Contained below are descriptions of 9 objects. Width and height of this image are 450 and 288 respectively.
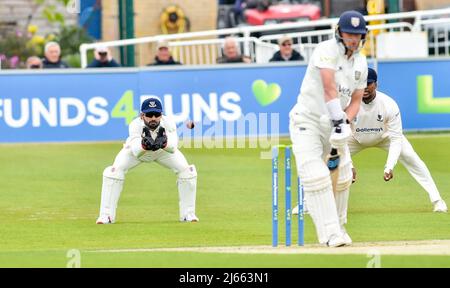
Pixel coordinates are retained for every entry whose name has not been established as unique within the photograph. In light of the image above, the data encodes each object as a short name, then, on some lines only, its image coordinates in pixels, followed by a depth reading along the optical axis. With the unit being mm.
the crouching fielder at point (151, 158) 17672
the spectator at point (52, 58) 27641
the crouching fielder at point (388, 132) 18438
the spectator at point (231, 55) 27969
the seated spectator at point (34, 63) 27766
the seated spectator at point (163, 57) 27688
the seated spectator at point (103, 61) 27578
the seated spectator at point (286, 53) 27750
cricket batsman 14094
